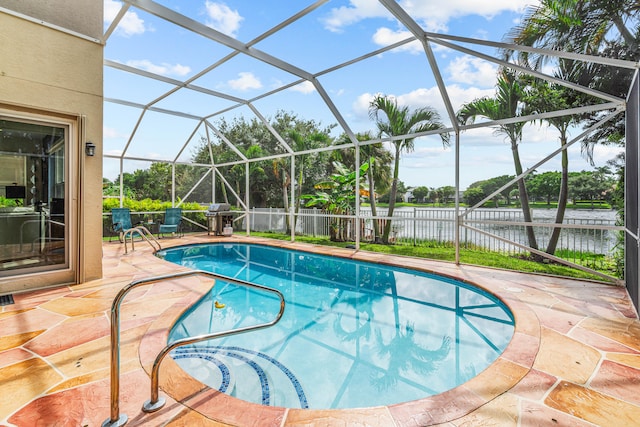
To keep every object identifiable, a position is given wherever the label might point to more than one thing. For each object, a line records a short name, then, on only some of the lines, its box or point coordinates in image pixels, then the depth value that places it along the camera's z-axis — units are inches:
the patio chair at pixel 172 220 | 428.8
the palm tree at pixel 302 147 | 528.4
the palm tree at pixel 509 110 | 316.8
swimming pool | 114.3
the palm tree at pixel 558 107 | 265.6
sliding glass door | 179.2
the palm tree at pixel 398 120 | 380.5
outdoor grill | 473.7
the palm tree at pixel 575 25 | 191.8
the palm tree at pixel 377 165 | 472.6
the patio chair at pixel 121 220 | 386.6
